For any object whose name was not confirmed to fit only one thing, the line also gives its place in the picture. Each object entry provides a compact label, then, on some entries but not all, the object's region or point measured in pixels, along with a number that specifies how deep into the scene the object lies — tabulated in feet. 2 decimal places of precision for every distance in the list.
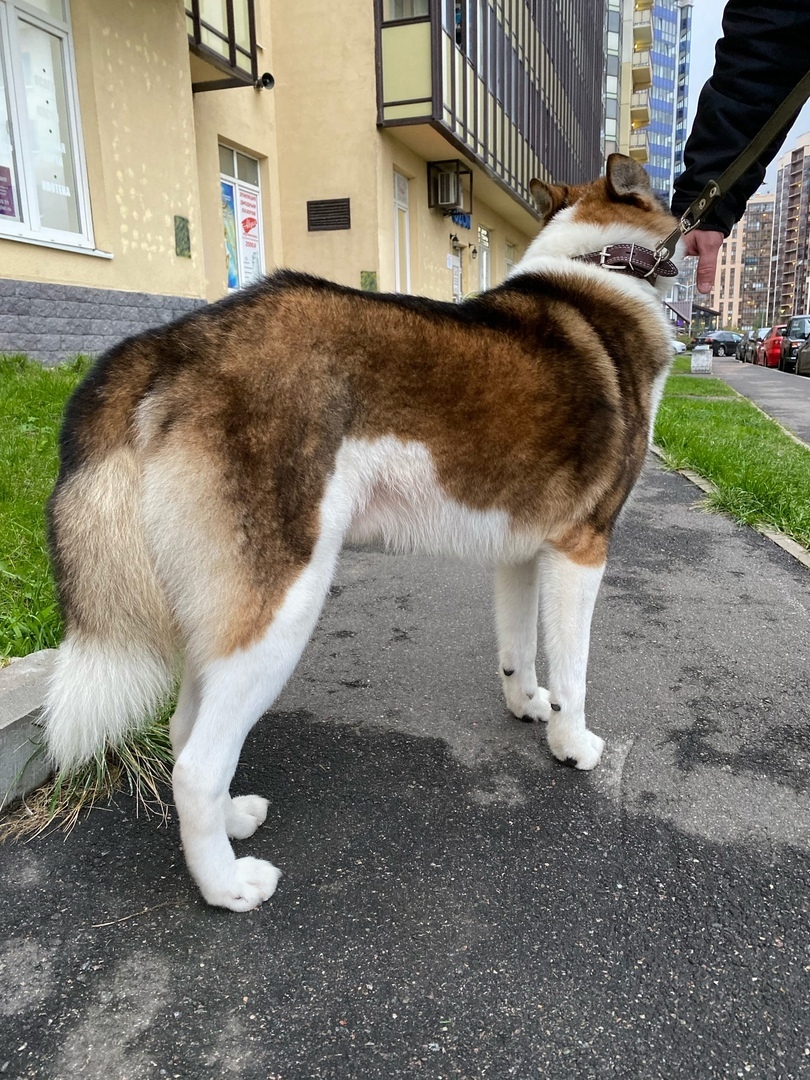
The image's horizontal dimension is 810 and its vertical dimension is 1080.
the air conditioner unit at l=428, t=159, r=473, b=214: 55.67
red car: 101.40
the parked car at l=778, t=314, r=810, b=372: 90.81
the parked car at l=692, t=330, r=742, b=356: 172.04
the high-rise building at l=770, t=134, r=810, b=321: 384.27
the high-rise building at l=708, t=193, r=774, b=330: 501.56
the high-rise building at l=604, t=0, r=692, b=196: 165.78
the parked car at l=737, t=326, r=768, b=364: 120.73
